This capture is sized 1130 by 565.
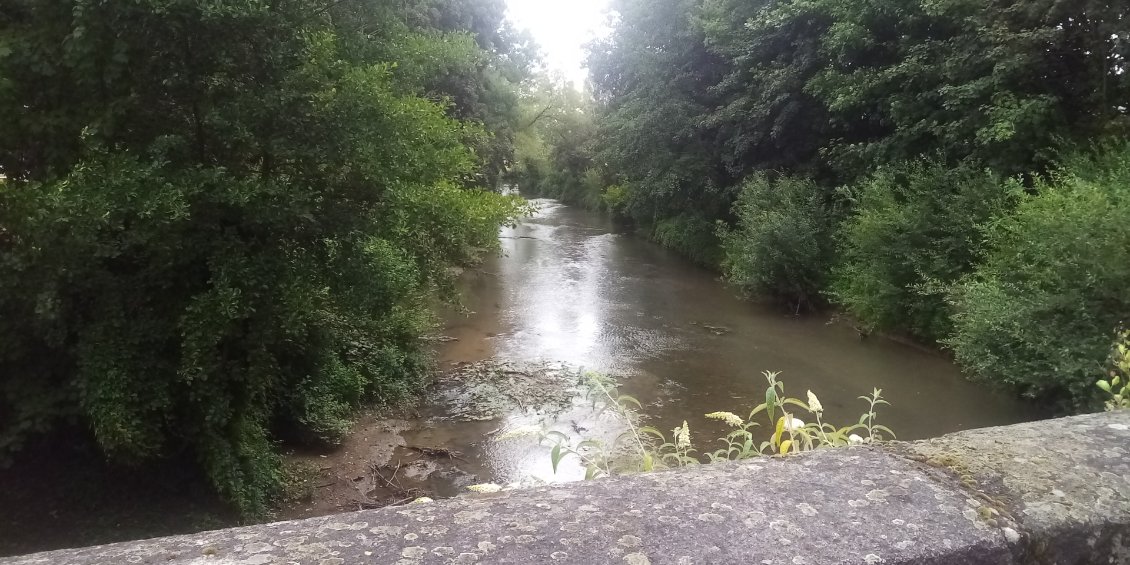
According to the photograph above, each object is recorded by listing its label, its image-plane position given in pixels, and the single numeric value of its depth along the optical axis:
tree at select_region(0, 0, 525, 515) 5.59
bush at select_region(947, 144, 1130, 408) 7.86
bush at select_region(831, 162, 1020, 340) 11.62
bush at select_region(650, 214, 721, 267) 22.16
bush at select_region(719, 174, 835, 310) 15.84
